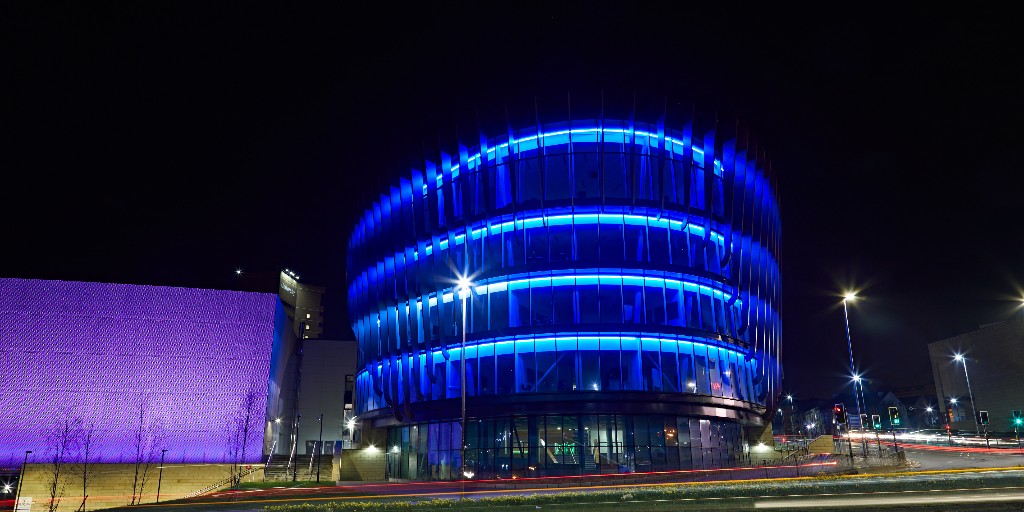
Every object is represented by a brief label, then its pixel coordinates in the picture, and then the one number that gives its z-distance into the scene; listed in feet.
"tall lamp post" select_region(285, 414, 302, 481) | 210.49
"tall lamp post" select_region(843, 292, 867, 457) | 150.90
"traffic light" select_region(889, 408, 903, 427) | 125.70
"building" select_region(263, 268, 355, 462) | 281.95
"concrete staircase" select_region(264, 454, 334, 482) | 201.57
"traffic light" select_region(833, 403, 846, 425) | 116.88
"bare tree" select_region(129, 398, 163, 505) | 187.01
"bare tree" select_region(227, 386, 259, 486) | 199.62
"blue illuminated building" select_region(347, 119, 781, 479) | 151.12
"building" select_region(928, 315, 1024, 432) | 343.05
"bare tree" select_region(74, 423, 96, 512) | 185.09
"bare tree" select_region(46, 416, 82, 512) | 183.01
